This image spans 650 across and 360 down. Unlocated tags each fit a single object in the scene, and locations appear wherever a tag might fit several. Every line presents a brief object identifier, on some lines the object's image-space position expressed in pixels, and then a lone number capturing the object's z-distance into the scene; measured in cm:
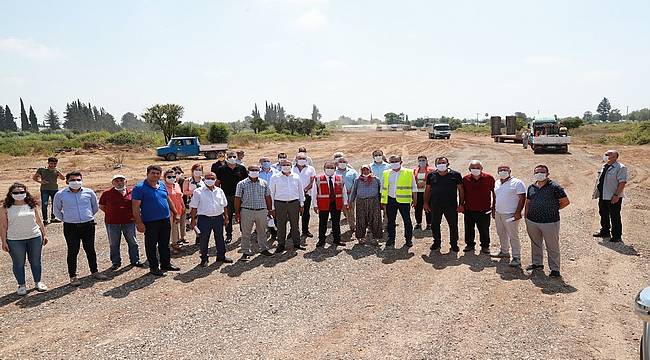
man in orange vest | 912
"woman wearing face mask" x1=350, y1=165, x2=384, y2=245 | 899
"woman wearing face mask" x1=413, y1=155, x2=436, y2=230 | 977
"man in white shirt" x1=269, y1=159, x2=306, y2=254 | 873
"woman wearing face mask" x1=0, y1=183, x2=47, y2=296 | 660
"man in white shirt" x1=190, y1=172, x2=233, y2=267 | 795
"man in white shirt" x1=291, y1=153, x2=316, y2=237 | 993
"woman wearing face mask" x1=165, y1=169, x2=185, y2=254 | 862
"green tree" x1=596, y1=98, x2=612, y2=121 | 18829
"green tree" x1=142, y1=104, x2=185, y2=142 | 4053
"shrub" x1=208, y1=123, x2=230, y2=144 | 4616
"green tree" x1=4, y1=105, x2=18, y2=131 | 10066
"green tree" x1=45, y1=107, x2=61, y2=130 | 11138
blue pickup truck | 3209
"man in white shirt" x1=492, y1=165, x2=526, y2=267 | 752
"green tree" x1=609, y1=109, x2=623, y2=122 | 18625
